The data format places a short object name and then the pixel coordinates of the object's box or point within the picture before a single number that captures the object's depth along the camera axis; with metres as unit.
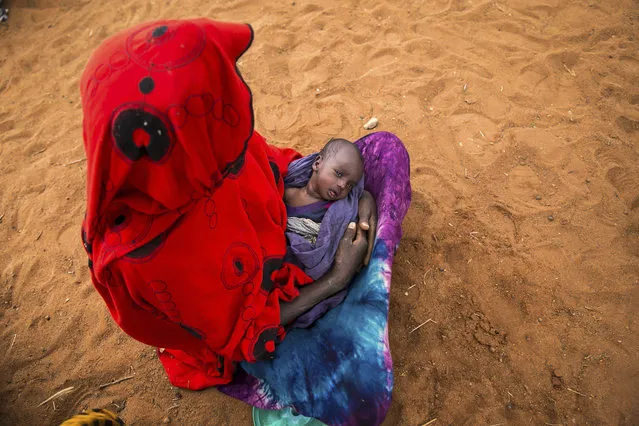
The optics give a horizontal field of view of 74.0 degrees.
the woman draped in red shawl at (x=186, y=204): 1.26
